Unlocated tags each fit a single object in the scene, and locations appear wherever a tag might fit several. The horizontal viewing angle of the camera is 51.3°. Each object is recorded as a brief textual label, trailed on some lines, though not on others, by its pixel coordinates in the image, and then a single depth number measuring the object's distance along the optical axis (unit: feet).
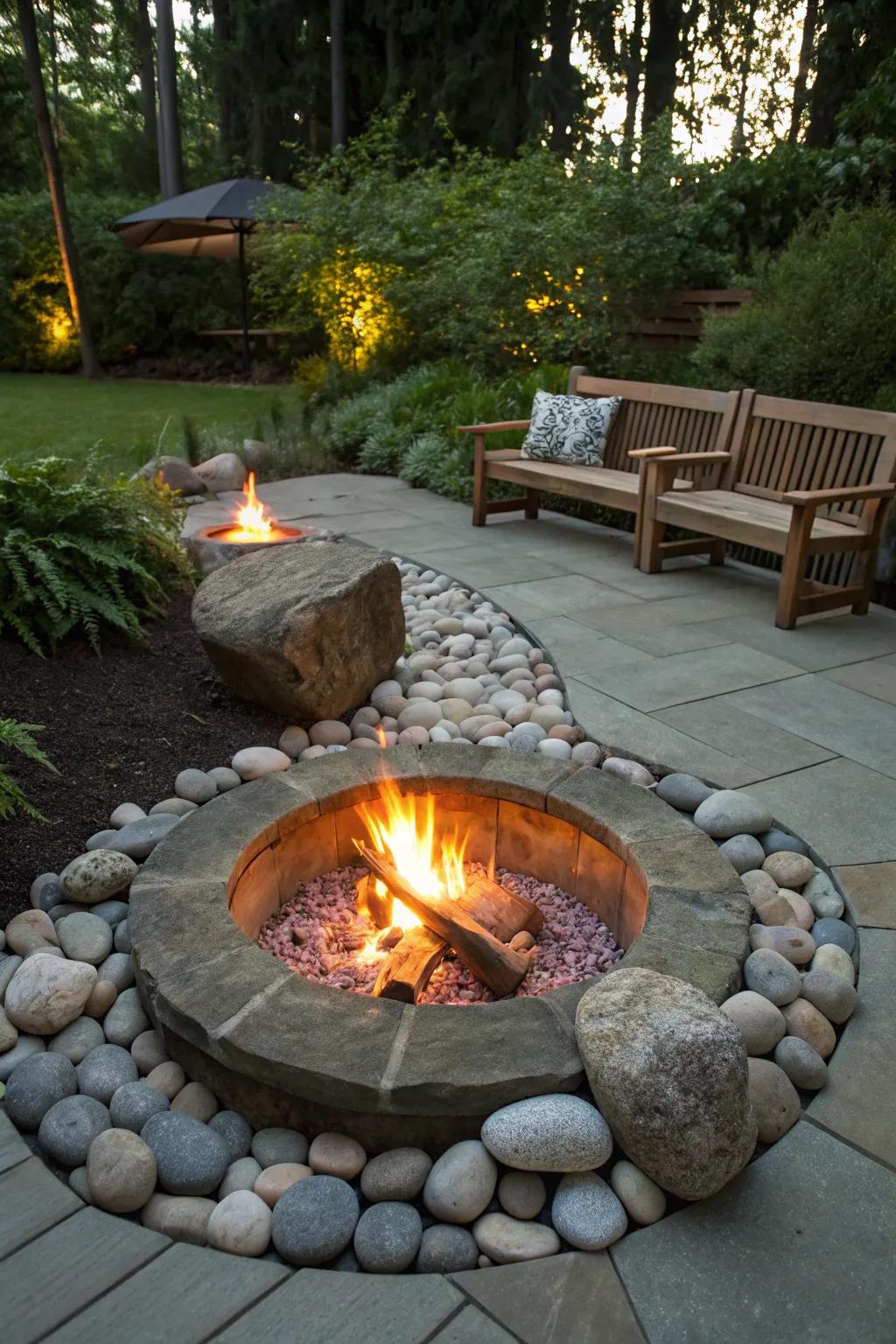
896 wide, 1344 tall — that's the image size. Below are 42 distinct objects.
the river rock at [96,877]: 7.59
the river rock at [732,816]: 8.70
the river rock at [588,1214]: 4.91
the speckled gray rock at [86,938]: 7.10
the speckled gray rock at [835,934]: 7.27
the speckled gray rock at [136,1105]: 5.73
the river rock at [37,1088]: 5.74
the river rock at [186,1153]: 5.32
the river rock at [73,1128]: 5.48
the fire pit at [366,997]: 5.43
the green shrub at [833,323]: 17.52
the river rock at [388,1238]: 4.88
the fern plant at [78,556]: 11.07
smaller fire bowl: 13.74
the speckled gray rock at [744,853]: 8.29
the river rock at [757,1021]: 6.07
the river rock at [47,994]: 6.37
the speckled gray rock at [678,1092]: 5.00
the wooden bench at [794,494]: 14.08
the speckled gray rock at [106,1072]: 5.97
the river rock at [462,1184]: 5.10
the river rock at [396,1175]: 5.23
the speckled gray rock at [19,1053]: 6.13
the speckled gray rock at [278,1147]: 5.51
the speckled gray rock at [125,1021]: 6.39
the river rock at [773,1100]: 5.55
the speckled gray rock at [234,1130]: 5.61
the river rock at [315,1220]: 4.90
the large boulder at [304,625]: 10.05
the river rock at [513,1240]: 4.89
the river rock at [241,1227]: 4.97
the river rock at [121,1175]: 5.17
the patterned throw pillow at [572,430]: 19.49
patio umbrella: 41.70
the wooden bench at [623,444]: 17.52
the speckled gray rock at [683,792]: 9.25
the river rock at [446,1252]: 4.90
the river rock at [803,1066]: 5.93
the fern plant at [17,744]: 7.43
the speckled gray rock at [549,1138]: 5.17
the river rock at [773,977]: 6.46
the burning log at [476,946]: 6.83
